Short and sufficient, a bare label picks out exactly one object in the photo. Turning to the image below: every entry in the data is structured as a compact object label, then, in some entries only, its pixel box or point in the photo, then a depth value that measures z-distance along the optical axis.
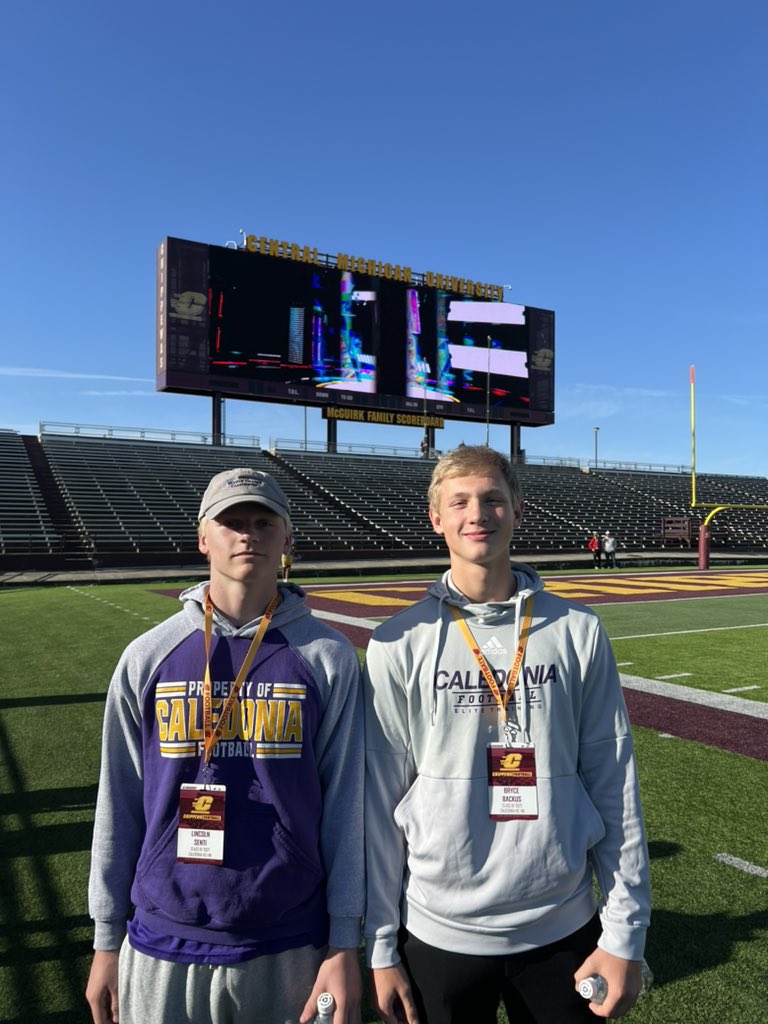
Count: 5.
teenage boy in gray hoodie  1.67
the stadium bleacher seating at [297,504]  27.86
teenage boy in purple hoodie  1.60
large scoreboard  33.38
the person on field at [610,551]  26.03
